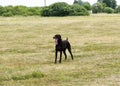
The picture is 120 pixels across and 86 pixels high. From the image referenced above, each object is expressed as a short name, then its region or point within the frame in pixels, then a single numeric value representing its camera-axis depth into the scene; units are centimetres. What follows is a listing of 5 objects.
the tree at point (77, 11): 6621
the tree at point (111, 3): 12219
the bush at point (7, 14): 7026
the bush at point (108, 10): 10247
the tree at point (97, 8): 10819
